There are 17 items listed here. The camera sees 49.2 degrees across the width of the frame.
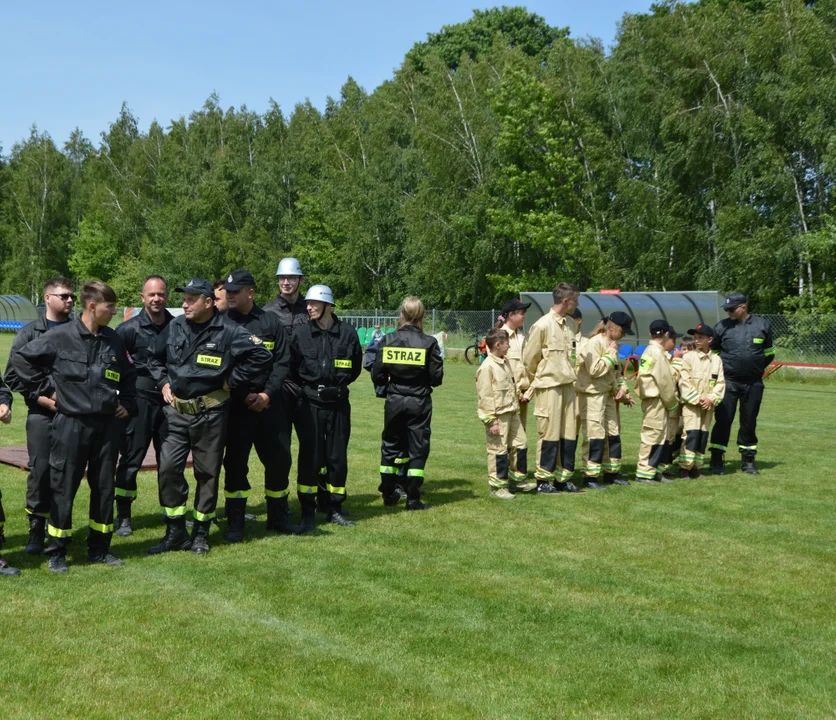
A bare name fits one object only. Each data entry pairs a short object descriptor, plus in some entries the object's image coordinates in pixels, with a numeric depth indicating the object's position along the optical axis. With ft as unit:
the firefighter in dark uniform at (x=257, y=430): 25.48
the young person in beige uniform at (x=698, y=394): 36.99
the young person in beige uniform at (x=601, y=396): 34.17
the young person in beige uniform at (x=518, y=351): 33.86
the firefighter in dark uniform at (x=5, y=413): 21.22
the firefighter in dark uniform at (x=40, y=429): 23.00
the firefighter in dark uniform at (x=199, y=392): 23.77
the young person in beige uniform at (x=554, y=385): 32.60
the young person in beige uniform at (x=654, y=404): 35.99
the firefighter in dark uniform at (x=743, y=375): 38.55
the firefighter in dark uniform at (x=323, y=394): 27.02
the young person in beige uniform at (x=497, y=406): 31.99
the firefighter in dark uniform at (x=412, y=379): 29.55
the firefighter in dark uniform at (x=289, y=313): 26.40
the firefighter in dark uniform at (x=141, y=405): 26.40
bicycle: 108.88
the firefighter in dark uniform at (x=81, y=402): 21.71
